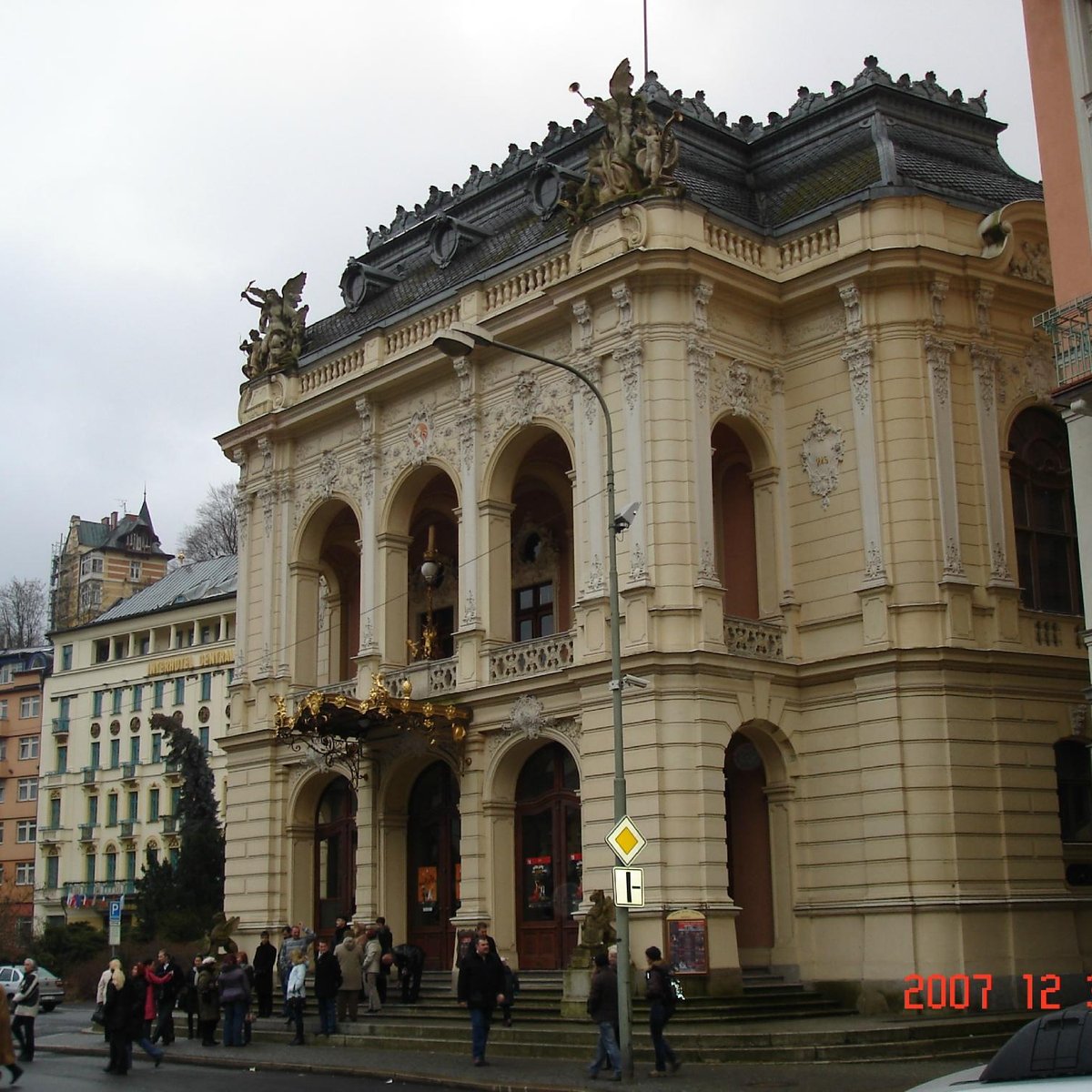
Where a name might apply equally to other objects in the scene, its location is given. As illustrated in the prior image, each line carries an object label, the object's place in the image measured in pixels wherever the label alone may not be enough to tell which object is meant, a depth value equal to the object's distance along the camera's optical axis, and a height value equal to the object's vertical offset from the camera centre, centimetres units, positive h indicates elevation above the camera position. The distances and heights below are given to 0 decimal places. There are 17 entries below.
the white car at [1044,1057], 675 -68
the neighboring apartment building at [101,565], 11312 +2630
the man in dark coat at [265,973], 3011 -107
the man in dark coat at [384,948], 2914 -63
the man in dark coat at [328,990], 2622 -123
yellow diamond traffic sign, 1930 +83
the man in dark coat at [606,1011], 1934 -124
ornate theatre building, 2625 +618
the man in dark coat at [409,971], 2908 -104
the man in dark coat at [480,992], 2175 -109
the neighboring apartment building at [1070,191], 1981 +932
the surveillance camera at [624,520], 2083 +516
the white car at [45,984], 4312 -183
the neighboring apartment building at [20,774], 8006 +762
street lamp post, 1903 +319
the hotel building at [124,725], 7175 +918
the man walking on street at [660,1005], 2014 -123
